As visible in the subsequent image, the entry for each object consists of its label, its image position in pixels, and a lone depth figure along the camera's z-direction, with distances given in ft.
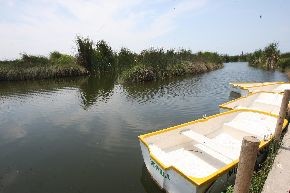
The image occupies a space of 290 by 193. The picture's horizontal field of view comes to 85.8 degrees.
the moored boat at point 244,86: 33.88
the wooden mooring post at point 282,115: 15.18
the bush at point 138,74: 49.60
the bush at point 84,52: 68.35
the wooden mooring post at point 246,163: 7.70
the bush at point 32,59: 65.89
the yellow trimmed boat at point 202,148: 11.24
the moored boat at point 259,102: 23.45
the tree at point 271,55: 87.54
